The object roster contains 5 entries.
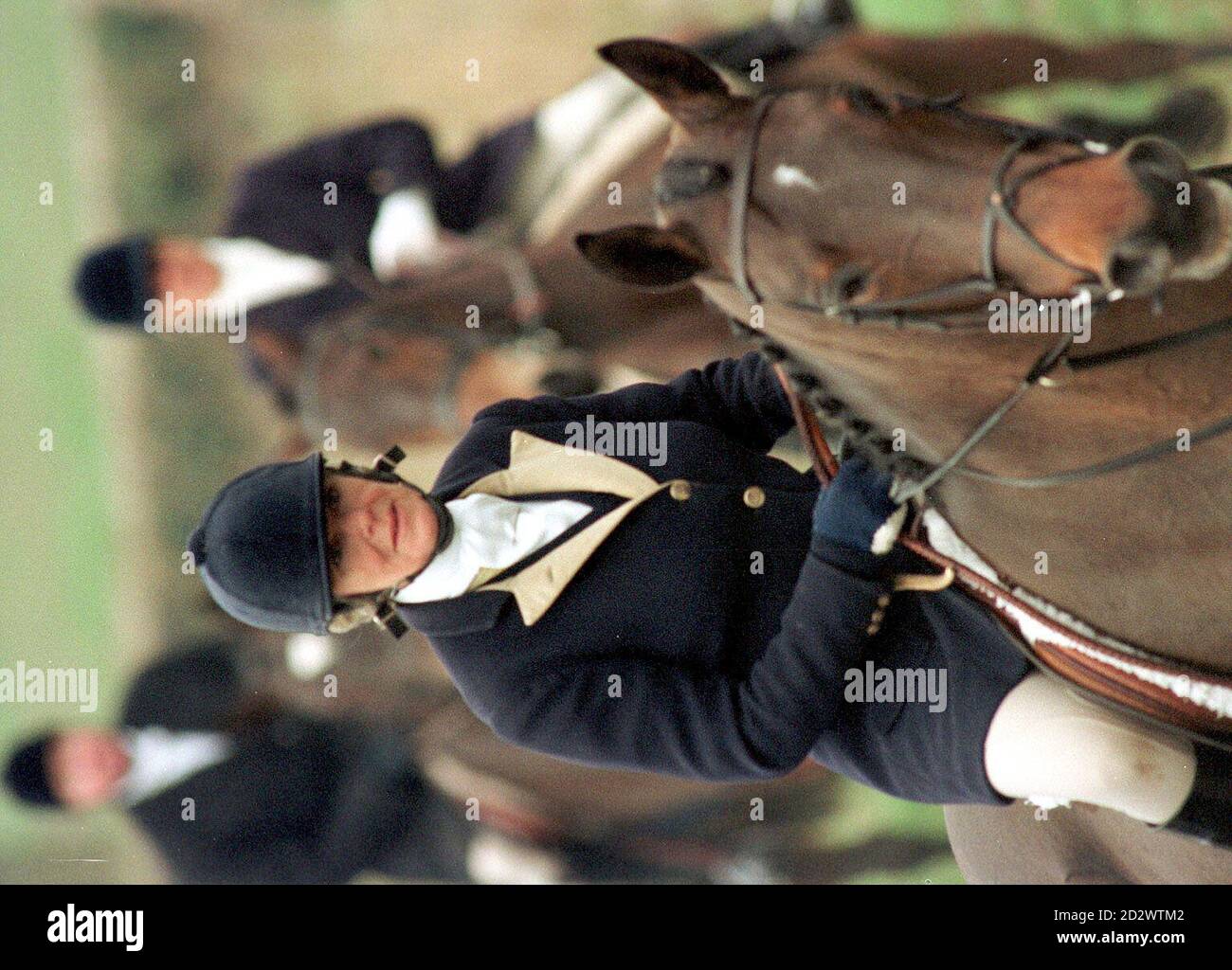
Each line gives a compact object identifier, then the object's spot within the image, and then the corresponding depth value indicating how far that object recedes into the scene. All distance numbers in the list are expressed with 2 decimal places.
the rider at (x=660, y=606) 3.04
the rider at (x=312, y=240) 6.64
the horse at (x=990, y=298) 2.17
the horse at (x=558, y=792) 7.65
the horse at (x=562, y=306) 5.58
